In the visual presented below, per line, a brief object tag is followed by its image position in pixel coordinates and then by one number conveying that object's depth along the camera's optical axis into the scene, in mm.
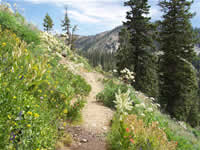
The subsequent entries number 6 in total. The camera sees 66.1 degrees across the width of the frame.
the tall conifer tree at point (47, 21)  36941
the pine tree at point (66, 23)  28734
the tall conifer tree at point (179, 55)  15727
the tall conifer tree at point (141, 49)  16234
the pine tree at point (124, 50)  16250
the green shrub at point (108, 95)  7031
